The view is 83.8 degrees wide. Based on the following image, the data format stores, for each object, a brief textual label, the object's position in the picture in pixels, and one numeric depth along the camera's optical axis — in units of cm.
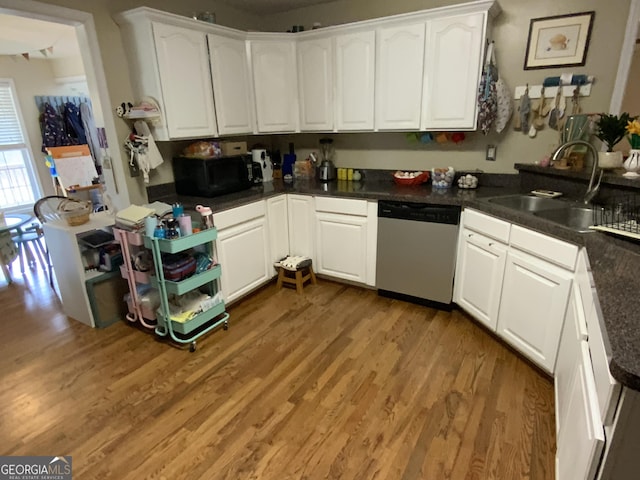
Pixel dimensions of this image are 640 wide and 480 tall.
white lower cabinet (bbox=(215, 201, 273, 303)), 272
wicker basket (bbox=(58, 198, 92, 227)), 258
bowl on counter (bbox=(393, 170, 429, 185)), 309
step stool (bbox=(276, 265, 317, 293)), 320
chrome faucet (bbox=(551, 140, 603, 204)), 205
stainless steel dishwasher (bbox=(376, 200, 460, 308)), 263
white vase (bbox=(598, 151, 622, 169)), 215
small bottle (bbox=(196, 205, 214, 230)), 242
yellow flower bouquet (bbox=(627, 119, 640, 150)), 199
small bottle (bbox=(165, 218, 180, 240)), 225
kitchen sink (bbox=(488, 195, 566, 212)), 240
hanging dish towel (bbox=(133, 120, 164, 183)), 262
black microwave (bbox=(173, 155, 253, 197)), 279
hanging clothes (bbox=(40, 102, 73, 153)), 526
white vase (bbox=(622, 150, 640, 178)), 204
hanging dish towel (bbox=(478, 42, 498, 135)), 256
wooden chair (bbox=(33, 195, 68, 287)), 298
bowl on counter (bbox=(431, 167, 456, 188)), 295
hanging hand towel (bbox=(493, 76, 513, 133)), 266
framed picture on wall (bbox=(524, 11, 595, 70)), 246
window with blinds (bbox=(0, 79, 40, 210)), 507
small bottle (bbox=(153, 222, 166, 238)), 223
